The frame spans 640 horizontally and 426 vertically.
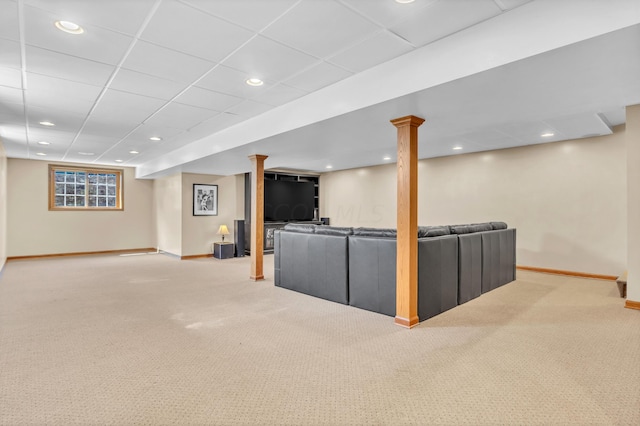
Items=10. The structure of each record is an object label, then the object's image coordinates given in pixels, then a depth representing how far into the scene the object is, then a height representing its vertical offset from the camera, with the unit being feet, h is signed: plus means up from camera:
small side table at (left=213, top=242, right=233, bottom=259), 29.27 -3.16
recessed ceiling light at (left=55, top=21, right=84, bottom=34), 8.30 +4.57
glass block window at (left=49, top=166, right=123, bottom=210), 30.37 +2.30
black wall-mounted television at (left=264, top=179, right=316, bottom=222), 32.92 +1.28
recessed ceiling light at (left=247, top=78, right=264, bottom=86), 11.78 +4.57
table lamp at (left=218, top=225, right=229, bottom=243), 30.09 -1.46
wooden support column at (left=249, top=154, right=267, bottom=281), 20.07 -0.34
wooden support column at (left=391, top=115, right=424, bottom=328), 12.10 -0.57
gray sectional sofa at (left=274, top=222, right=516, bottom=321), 13.21 -2.22
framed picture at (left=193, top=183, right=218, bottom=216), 29.91 +1.18
